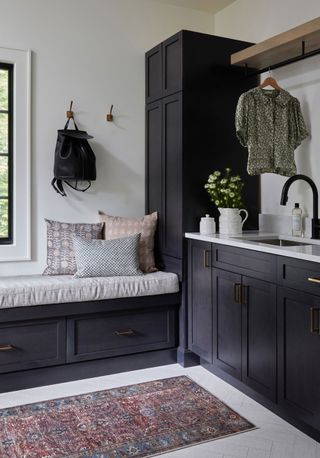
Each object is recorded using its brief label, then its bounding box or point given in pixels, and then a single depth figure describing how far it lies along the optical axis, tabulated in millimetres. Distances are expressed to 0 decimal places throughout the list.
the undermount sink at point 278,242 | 3176
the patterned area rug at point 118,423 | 2289
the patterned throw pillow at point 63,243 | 3484
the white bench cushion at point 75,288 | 2951
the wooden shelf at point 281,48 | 2826
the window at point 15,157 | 3514
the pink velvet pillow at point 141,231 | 3588
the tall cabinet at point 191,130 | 3408
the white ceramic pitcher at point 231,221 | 3305
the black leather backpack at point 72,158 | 3539
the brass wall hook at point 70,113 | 3658
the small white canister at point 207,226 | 3309
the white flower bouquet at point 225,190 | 3316
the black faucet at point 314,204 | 3061
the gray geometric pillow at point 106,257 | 3268
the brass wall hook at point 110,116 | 3801
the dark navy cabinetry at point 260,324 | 2326
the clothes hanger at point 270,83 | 3309
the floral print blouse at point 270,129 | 3240
